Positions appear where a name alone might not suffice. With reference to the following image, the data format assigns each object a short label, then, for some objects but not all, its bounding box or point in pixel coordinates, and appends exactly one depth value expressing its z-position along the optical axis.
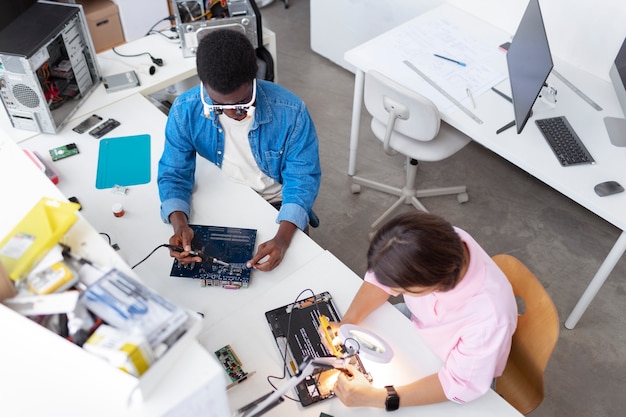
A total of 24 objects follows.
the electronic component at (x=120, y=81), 2.31
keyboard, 2.10
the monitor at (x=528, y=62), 1.96
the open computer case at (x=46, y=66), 1.92
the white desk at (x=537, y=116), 2.04
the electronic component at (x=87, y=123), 2.12
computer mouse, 1.98
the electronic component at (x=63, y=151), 1.99
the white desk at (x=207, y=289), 0.88
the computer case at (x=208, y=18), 2.39
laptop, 1.38
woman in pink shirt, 1.20
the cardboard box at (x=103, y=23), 3.57
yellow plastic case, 0.93
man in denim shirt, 1.60
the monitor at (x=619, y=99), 2.19
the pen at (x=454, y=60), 2.55
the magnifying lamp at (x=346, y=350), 1.28
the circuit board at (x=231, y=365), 1.39
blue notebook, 1.92
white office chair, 2.26
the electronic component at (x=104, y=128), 2.10
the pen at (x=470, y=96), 2.36
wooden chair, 1.40
